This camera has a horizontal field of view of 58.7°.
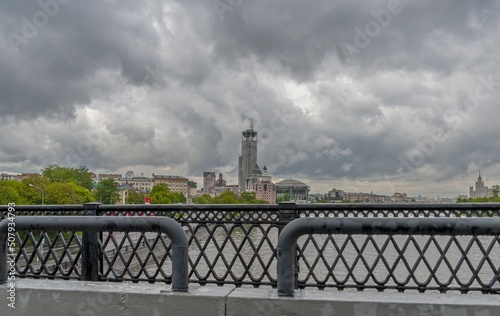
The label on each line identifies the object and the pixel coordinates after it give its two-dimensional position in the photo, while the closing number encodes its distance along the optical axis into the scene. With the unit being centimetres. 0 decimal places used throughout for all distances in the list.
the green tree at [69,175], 10176
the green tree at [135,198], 11561
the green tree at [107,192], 10781
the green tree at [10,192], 6219
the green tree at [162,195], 10169
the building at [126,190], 12256
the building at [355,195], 9489
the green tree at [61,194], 7038
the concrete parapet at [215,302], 294
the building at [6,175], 12380
